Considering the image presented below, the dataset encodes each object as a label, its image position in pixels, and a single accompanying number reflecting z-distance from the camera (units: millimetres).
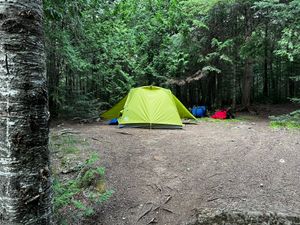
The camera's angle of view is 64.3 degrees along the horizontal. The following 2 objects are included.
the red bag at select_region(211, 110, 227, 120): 9609
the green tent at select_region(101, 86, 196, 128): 7176
